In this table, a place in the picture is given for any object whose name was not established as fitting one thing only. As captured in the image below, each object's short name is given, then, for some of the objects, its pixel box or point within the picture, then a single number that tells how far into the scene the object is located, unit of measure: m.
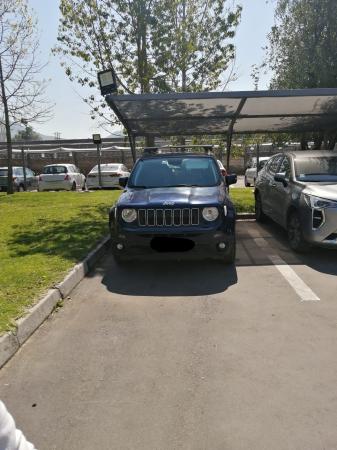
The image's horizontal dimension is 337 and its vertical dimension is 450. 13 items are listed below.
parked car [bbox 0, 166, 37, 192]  22.41
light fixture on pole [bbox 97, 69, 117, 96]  9.20
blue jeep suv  6.29
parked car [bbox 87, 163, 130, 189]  20.62
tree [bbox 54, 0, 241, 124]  12.23
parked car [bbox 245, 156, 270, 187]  23.07
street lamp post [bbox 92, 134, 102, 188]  18.01
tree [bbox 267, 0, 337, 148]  12.19
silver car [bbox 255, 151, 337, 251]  6.79
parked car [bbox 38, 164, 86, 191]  21.98
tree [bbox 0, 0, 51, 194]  16.00
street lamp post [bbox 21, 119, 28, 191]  22.17
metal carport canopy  8.54
